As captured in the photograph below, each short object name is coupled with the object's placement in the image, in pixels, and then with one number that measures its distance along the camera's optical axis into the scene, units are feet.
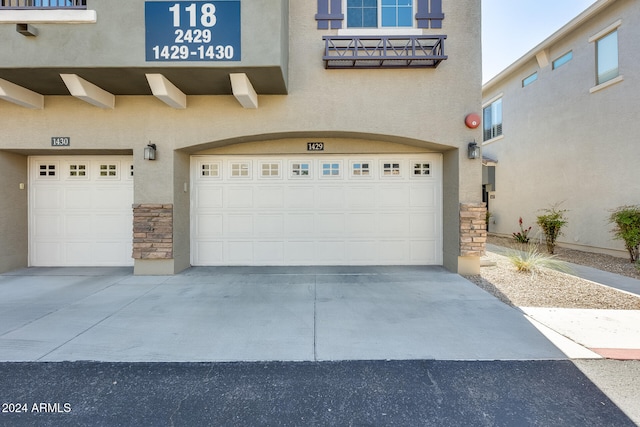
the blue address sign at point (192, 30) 15.67
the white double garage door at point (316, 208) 22.33
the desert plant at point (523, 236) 33.50
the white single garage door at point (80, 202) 22.16
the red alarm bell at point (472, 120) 19.09
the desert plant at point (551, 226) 28.25
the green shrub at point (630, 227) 22.79
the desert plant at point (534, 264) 20.30
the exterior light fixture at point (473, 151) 19.13
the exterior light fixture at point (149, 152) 19.17
